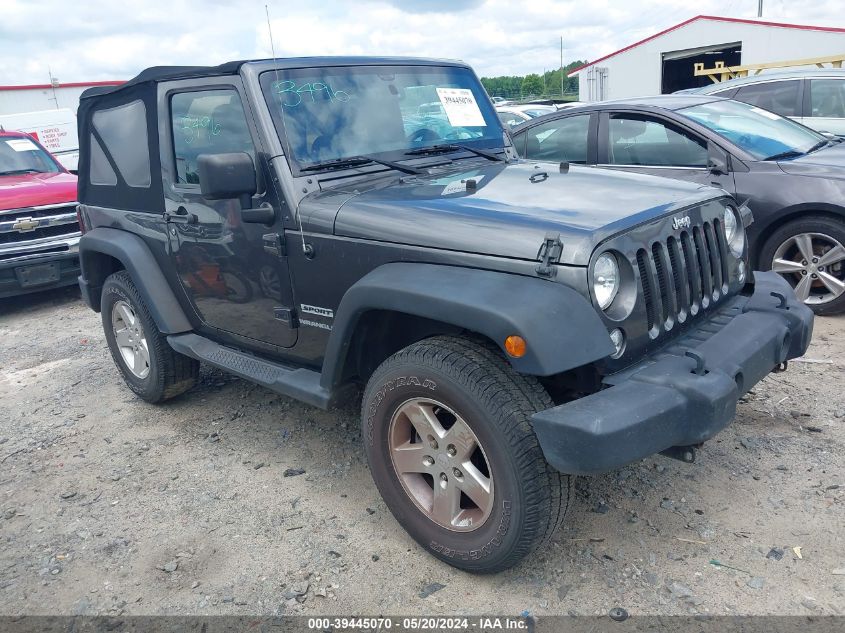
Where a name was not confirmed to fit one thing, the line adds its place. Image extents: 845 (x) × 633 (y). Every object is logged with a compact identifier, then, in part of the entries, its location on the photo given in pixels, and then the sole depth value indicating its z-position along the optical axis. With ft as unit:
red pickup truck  23.08
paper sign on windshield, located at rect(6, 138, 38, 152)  27.37
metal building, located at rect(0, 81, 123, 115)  68.39
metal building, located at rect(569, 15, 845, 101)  78.33
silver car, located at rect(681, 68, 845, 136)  26.55
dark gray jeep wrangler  7.60
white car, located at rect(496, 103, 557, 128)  44.22
